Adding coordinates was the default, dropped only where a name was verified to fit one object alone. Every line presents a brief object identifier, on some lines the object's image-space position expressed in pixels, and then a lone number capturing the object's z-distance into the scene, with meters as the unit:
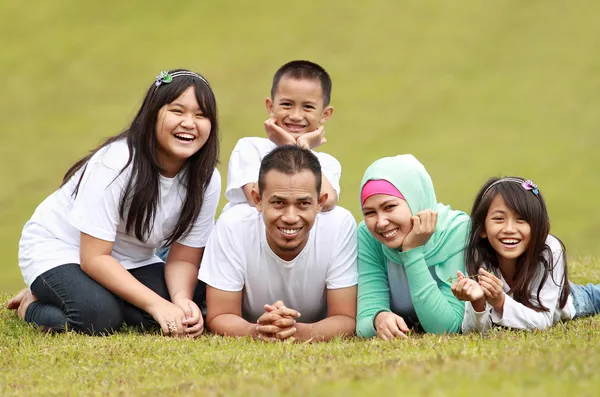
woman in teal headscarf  11.76
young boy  13.08
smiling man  11.73
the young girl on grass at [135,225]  12.44
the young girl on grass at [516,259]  11.46
